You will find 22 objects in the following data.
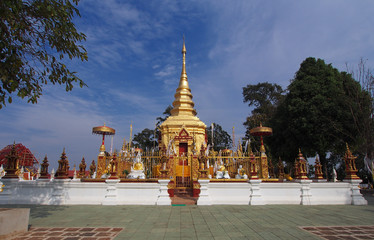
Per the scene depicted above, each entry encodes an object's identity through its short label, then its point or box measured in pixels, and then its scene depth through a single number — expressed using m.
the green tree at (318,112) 19.64
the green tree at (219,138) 39.66
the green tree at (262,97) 35.34
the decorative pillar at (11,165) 11.84
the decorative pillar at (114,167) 11.27
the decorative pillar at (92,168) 17.59
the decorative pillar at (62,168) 11.77
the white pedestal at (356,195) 11.35
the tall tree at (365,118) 16.83
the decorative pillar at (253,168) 11.42
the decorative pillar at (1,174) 11.63
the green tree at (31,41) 5.80
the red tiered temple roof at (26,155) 34.98
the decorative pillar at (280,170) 17.36
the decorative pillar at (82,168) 16.32
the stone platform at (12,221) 5.42
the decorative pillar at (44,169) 13.25
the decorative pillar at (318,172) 15.49
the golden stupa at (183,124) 21.20
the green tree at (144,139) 39.53
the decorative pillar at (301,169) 11.59
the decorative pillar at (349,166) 11.85
